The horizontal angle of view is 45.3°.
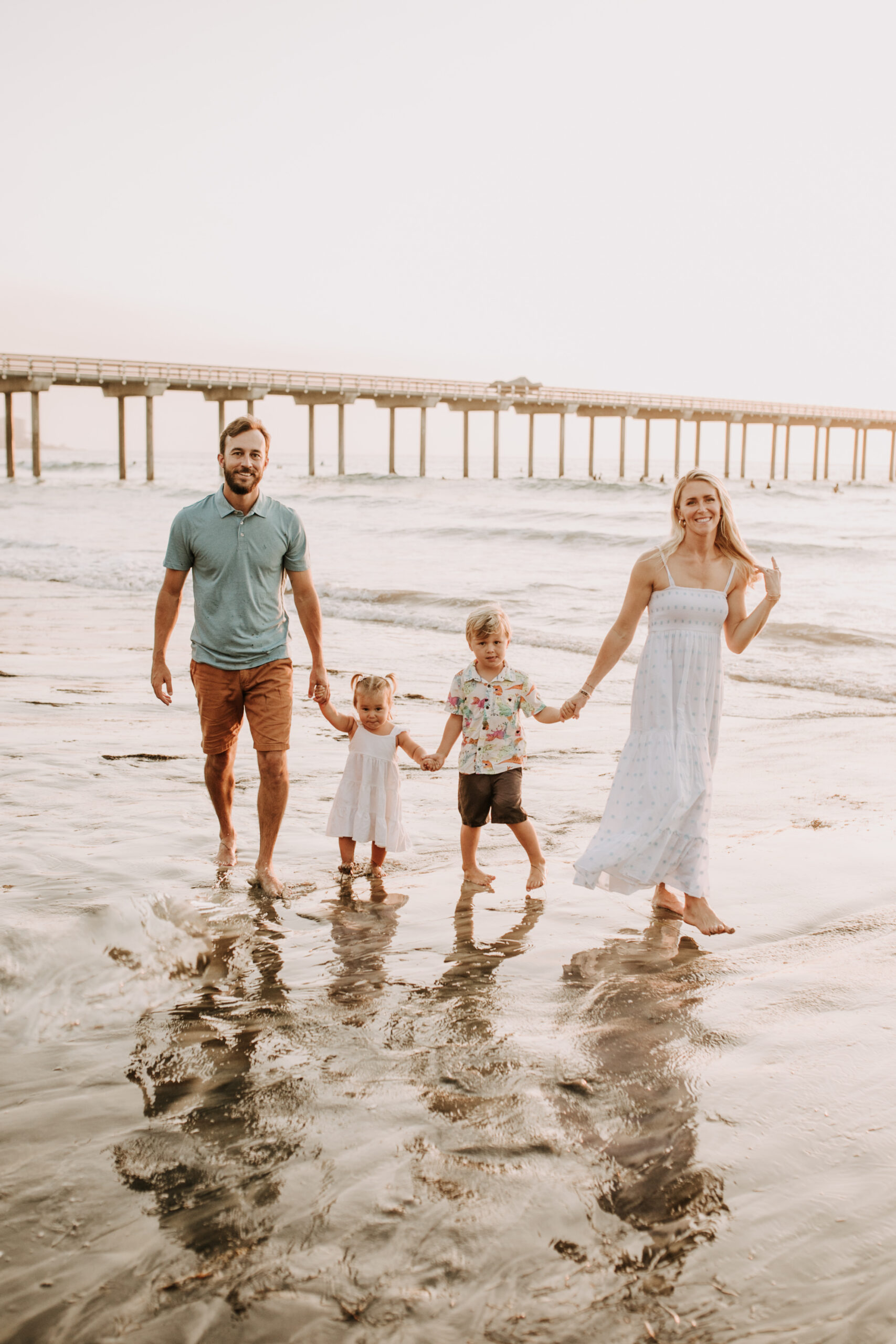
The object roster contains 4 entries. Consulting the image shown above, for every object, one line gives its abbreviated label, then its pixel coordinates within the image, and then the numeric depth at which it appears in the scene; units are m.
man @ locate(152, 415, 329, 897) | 3.56
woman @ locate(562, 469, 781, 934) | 3.25
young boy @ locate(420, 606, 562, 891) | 3.65
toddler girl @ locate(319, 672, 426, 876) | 3.69
